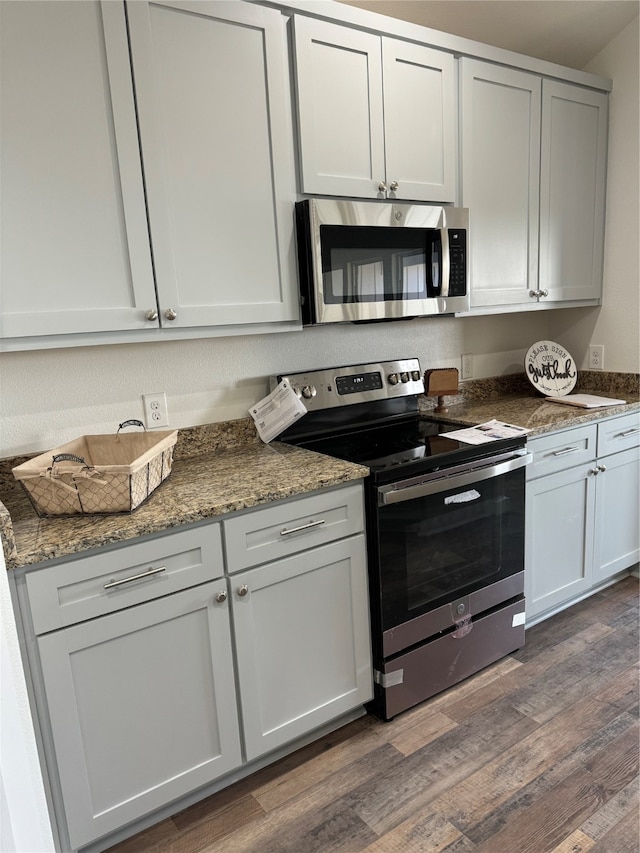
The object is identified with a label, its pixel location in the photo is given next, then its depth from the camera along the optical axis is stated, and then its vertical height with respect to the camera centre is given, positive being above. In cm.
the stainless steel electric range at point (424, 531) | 187 -75
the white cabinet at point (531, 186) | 235 +49
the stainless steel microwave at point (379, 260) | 195 +18
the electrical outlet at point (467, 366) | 286 -29
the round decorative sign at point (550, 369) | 287 -33
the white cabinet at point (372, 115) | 190 +67
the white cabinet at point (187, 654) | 139 -87
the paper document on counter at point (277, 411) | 208 -33
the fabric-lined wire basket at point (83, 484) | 144 -38
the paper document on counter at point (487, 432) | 210 -46
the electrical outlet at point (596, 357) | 299 -29
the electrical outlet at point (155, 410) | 201 -29
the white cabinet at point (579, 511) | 235 -89
